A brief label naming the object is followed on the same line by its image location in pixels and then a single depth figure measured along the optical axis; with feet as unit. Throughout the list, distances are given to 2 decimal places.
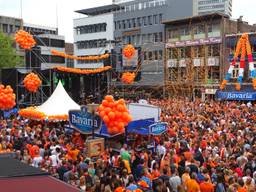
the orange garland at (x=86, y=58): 96.63
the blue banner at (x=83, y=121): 47.42
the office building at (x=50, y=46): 198.29
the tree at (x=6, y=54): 168.55
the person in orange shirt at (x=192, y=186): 28.55
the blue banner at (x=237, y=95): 119.14
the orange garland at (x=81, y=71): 108.57
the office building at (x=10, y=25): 234.38
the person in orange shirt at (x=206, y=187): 28.55
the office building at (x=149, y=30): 162.81
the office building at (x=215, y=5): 372.79
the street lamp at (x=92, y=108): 45.91
